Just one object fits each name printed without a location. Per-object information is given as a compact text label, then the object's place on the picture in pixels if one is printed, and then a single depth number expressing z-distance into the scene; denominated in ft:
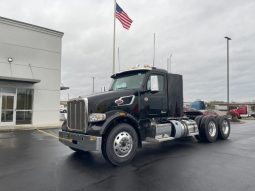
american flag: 58.49
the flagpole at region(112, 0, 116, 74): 60.04
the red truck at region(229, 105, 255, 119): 122.21
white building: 57.57
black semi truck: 19.99
